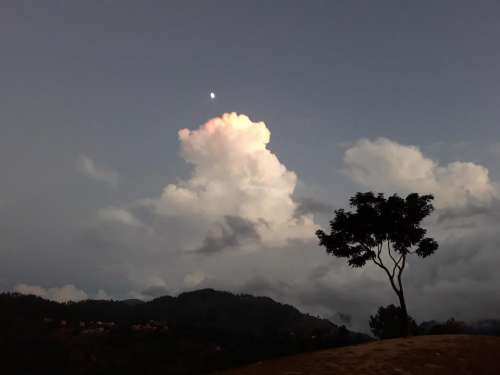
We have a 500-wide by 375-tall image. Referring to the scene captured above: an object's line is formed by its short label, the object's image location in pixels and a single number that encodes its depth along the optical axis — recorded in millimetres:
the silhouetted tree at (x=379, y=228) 36438
